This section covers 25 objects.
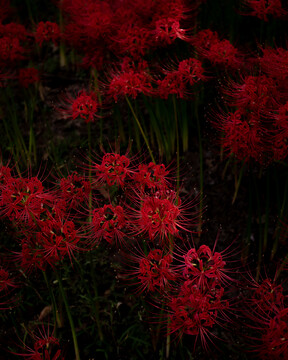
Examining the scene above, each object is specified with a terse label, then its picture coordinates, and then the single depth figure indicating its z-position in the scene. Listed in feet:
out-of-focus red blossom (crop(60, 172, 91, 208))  6.29
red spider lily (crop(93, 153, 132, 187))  6.02
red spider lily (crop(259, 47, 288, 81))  6.93
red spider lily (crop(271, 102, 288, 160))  6.30
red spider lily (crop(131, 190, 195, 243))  5.23
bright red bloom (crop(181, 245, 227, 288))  4.83
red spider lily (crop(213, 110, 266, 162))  6.98
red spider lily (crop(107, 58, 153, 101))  7.61
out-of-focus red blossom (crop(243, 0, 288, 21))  8.45
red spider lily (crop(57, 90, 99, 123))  7.61
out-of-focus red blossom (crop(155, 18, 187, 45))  7.71
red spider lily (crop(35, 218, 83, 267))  5.34
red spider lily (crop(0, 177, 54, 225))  5.32
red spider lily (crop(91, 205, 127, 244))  5.65
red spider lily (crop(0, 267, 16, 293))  6.13
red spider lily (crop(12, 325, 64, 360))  5.21
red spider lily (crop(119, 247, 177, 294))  5.15
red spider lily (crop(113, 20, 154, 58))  8.21
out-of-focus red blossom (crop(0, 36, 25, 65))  8.96
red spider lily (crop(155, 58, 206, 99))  7.68
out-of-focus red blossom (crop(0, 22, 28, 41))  9.43
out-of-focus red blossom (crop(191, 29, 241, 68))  8.02
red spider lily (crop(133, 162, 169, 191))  6.05
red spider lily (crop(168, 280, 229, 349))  4.70
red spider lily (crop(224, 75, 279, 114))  6.78
